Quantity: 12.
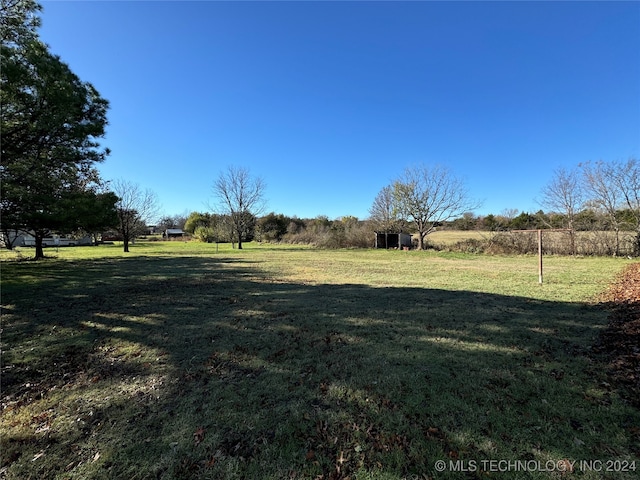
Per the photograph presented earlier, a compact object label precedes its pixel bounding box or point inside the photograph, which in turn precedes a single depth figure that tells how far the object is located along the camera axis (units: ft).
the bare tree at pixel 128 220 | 86.79
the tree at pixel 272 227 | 138.82
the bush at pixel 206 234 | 149.91
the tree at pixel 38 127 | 23.18
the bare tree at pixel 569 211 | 61.75
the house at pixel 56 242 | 129.00
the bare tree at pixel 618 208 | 52.70
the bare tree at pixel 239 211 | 105.19
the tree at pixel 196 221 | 188.10
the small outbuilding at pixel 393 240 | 88.79
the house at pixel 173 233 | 213.05
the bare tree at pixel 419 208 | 83.35
